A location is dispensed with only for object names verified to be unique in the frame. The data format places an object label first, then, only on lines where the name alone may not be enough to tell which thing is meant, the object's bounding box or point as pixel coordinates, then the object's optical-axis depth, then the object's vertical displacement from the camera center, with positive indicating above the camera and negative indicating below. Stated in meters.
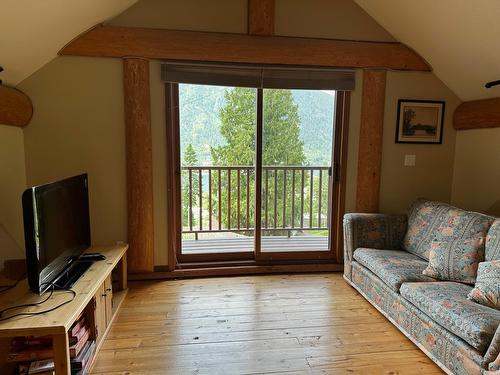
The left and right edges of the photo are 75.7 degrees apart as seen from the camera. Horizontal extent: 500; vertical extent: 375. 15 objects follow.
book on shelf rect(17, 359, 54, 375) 1.59 -1.05
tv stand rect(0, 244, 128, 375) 1.48 -0.77
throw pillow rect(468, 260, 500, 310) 1.79 -0.72
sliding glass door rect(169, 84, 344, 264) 3.22 -0.16
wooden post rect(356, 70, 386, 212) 3.15 +0.18
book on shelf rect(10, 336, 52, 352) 1.65 -0.96
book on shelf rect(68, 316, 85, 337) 1.77 -0.96
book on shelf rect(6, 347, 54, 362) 1.61 -1.00
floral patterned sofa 1.66 -0.81
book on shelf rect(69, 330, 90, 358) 1.74 -1.05
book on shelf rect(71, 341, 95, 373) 1.73 -1.12
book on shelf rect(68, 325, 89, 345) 1.75 -1.00
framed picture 3.24 +0.39
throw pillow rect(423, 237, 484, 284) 2.17 -0.69
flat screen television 1.61 -0.42
